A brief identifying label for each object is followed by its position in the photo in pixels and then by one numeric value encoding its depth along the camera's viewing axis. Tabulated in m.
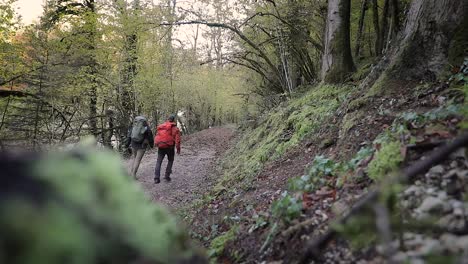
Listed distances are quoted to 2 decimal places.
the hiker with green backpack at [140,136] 9.99
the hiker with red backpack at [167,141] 10.37
